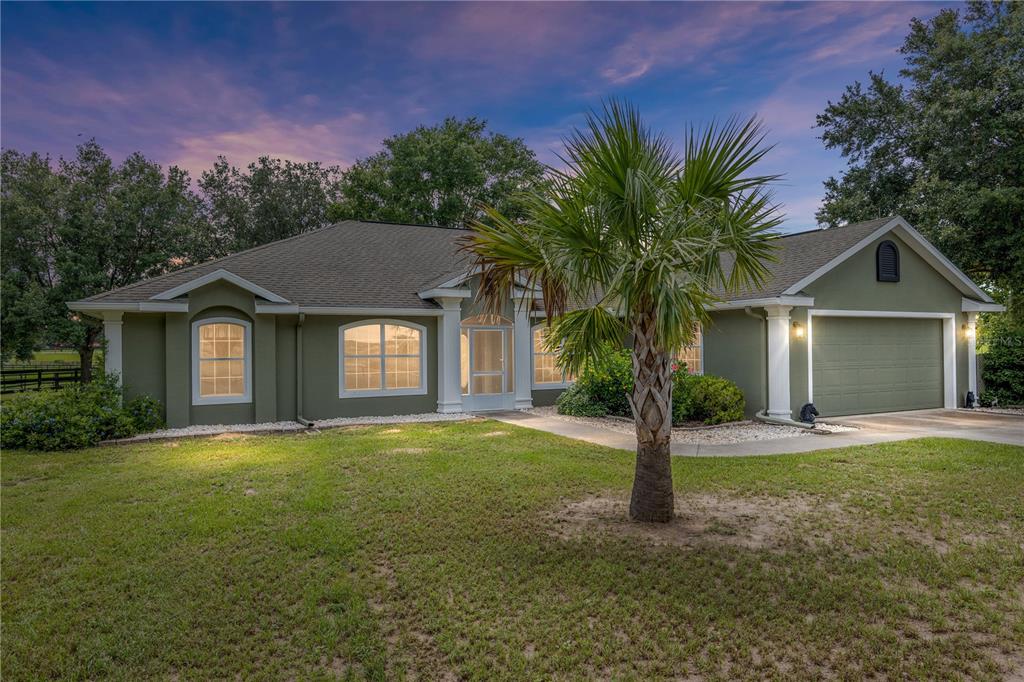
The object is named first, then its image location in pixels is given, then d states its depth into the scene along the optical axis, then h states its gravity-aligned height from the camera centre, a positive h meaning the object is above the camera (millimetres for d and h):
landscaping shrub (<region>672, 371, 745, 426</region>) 12641 -1302
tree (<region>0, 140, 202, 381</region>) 22141 +4899
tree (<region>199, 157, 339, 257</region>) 35219 +9505
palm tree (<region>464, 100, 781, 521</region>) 5246 +1058
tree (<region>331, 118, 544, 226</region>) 30047 +8918
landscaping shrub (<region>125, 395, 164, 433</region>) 11492 -1349
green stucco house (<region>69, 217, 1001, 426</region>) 12219 +240
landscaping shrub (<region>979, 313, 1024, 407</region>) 15789 -799
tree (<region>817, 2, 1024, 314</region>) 18469 +7457
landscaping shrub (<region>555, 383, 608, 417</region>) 14234 -1544
